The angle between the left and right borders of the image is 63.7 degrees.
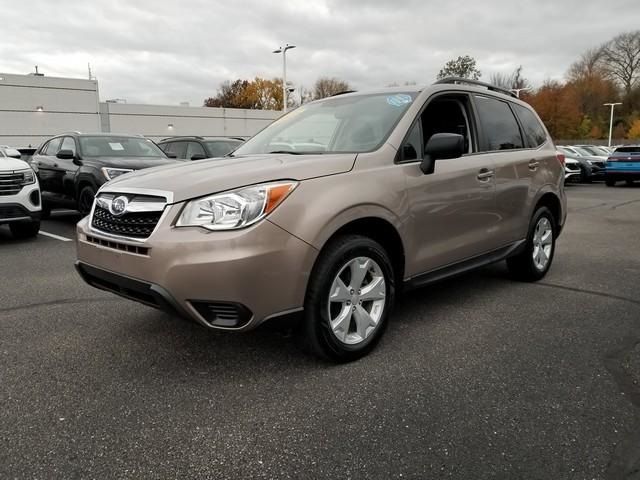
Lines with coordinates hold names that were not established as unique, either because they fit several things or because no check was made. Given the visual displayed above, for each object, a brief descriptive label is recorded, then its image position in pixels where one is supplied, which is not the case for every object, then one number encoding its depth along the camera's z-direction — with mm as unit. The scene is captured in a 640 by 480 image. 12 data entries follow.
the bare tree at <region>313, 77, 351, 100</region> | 62078
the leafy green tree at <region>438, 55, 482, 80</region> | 58094
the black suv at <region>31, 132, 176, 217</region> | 7922
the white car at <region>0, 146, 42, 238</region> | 7055
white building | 26672
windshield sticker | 3743
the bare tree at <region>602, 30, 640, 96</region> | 60594
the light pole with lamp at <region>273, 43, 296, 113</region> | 30522
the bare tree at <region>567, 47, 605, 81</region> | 61869
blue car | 19016
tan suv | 2650
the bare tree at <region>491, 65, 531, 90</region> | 67894
